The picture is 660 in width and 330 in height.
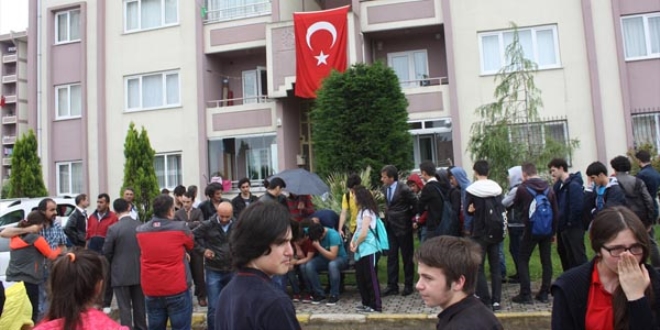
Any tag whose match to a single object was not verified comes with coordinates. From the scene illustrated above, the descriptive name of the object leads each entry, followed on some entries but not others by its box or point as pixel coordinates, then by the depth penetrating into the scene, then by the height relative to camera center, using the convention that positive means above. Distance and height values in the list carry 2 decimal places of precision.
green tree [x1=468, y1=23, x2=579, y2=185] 13.48 +1.51
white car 12.41 -0.03
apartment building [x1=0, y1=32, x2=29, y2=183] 68.19 +16.88
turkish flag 17.61 +5.01
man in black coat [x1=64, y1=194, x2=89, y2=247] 9.34 -0.41
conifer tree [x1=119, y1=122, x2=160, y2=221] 17.80 +1.13
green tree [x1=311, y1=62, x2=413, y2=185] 14.27 +1.89
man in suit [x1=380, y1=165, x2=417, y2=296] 8.43 -0.62
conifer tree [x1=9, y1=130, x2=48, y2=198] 18.59 +1.32
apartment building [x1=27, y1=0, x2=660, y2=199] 16.44 +4.27
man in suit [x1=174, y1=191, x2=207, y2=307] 8.96 -1.12
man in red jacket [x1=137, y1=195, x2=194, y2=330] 5.85 -0.75
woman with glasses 2.32 -0.52
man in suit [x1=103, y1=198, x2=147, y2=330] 6.60 -0.84
